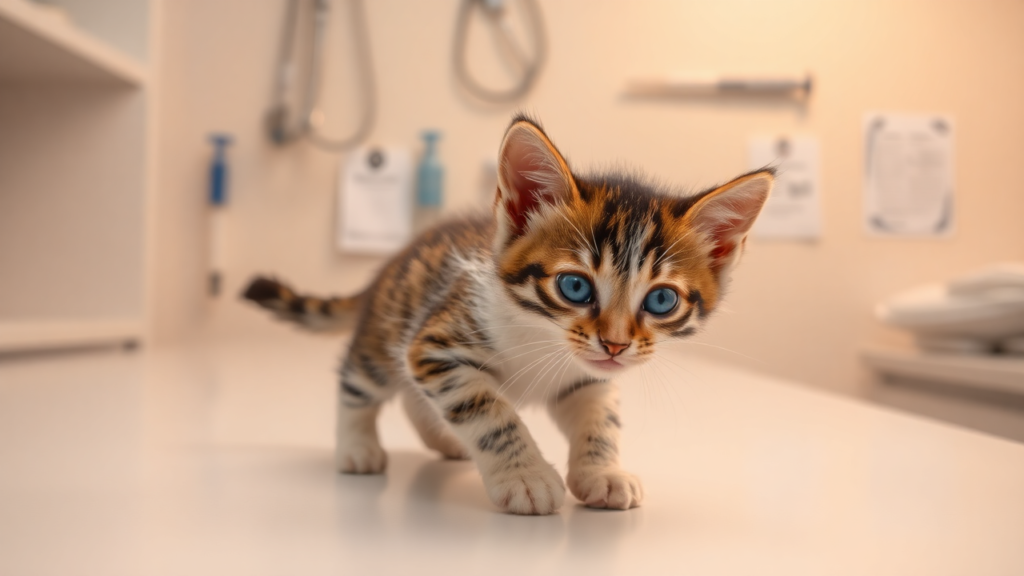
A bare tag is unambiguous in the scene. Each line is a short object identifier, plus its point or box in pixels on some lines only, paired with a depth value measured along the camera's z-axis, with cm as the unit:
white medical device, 174
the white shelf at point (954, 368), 156
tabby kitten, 65
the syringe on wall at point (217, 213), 236
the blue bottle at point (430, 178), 238
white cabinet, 201
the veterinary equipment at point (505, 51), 242
